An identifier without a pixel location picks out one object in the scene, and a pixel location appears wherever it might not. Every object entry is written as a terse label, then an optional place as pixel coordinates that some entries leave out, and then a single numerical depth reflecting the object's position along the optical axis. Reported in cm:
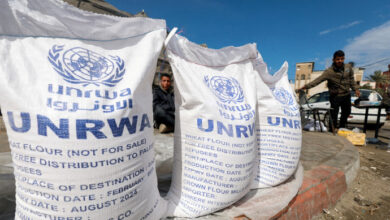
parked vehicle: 507
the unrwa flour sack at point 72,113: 53
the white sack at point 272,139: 104
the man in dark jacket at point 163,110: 237
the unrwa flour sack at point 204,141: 78
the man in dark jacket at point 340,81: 303
